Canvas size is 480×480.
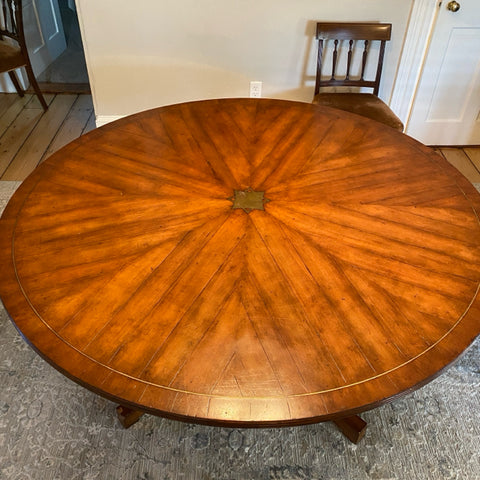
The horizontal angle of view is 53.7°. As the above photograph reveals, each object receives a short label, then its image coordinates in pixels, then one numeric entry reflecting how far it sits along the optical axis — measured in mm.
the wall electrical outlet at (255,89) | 2986
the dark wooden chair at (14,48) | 3114
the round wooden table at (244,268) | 1062
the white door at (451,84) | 2693
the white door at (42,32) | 3832
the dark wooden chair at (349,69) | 2590
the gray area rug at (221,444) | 1560
